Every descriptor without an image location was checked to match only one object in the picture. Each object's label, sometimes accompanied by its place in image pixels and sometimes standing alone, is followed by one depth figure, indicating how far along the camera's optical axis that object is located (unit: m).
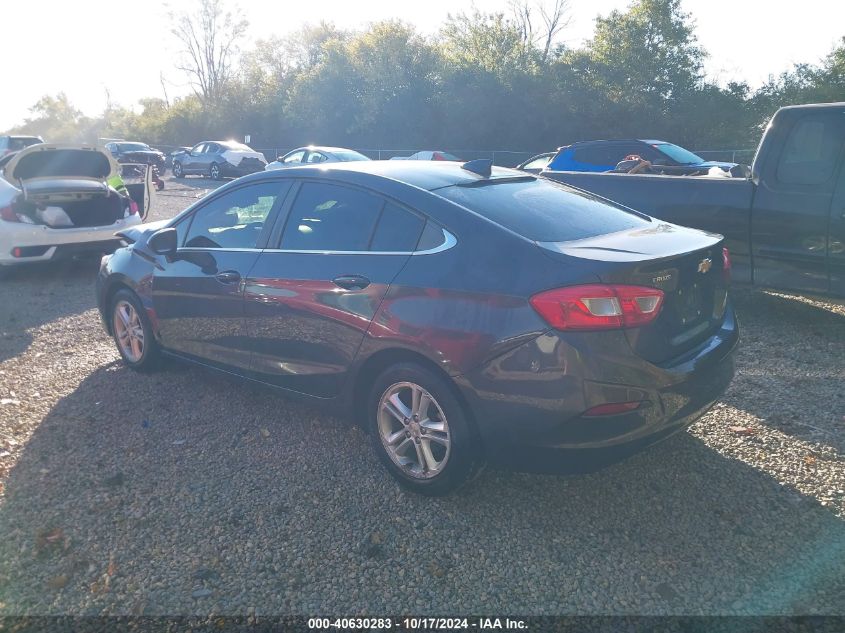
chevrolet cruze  2.90
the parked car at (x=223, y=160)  28.43
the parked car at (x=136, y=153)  30.88
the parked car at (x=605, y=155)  12.91
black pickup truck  5.53
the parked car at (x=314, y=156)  18.77
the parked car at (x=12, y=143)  23.23
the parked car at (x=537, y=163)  14.65
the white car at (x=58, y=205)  8.13
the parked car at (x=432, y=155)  21.77
